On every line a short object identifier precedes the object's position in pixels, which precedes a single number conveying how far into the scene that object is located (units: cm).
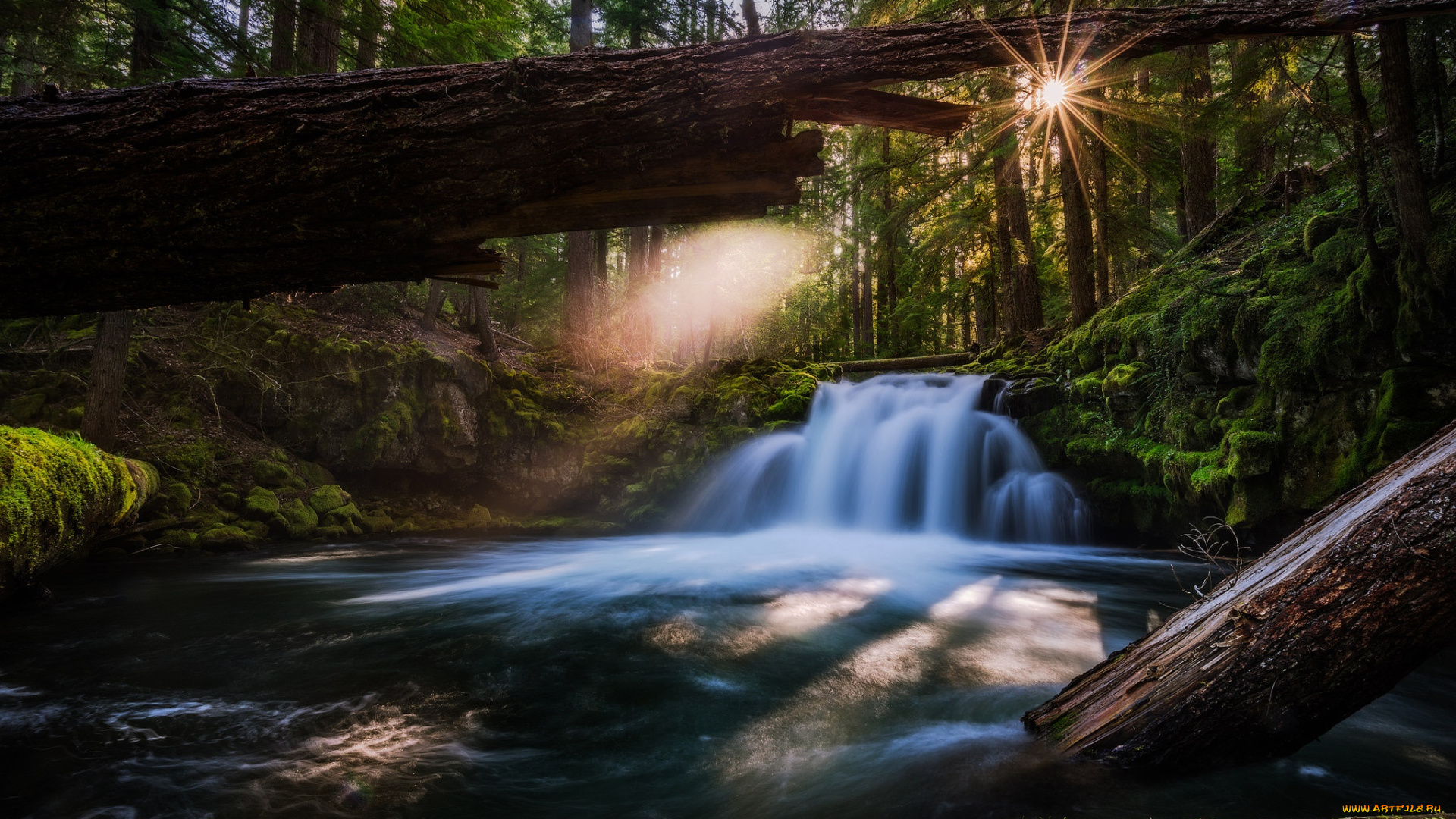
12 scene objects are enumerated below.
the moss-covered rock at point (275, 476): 996
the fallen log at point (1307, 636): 208
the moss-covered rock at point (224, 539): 870
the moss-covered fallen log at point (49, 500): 516
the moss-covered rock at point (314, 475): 1073
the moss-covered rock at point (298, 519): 984
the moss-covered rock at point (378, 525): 1109
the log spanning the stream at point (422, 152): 215
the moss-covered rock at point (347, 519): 1049
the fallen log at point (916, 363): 1588
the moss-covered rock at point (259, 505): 947
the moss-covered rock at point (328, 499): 1048
